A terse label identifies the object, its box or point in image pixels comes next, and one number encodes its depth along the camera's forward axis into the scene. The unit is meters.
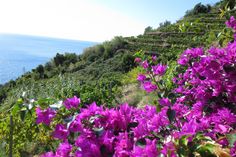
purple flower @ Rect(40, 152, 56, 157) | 1.67
